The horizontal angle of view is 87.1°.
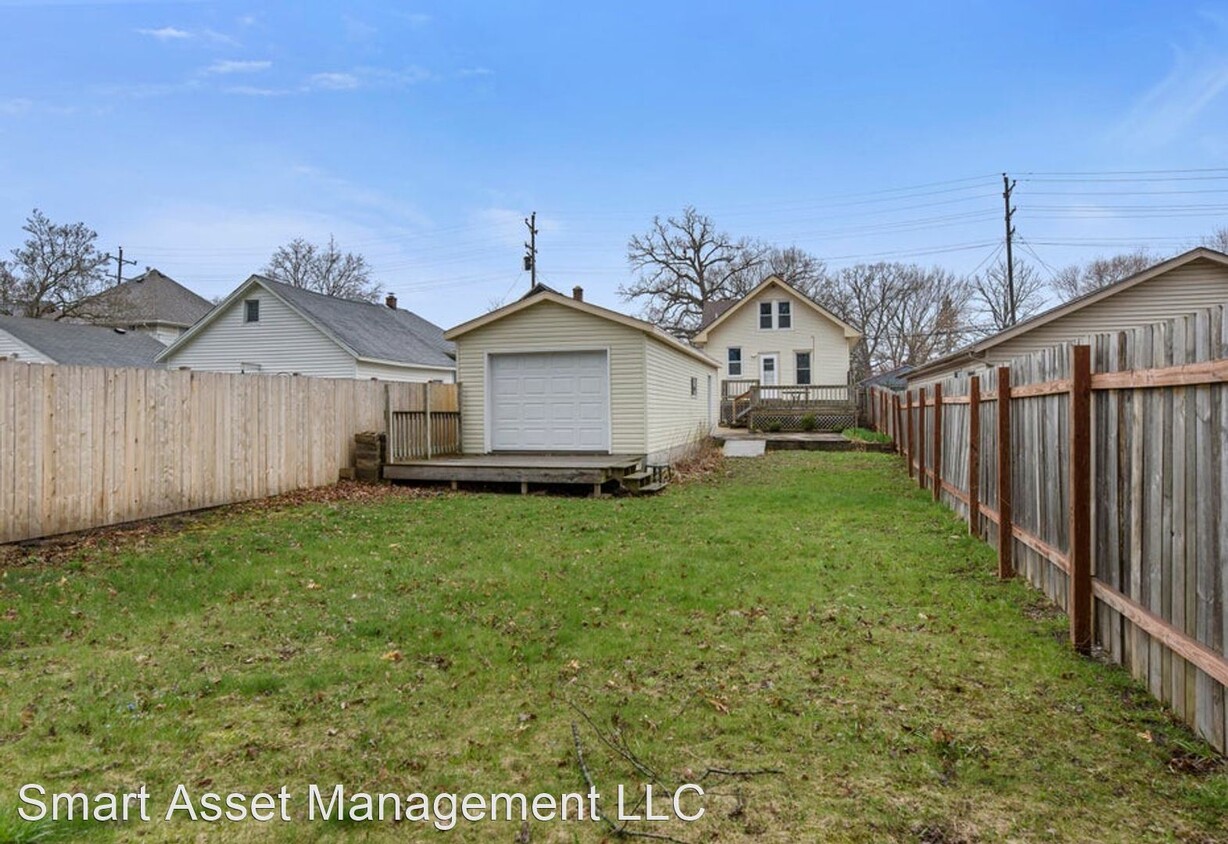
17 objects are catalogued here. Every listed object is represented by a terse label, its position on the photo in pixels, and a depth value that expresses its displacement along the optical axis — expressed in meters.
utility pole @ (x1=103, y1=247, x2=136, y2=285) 41.67
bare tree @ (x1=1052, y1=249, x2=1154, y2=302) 37.75
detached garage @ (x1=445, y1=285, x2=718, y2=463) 12.54
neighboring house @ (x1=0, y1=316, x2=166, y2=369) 22.20
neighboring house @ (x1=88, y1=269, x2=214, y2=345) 30.47
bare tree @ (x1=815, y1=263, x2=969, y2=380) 43.69
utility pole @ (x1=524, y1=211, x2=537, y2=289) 32.78
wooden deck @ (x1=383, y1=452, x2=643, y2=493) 10.48
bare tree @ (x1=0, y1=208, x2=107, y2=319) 27.17
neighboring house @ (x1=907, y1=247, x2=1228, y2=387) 14.57
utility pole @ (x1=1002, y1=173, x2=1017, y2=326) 29.52
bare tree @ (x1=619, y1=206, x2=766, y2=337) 40.47
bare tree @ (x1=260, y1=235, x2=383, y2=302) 40.28
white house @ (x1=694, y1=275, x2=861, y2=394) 27.20
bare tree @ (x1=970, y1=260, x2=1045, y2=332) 41.97
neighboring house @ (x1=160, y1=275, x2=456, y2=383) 20.48
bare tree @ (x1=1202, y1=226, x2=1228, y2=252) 33.47
